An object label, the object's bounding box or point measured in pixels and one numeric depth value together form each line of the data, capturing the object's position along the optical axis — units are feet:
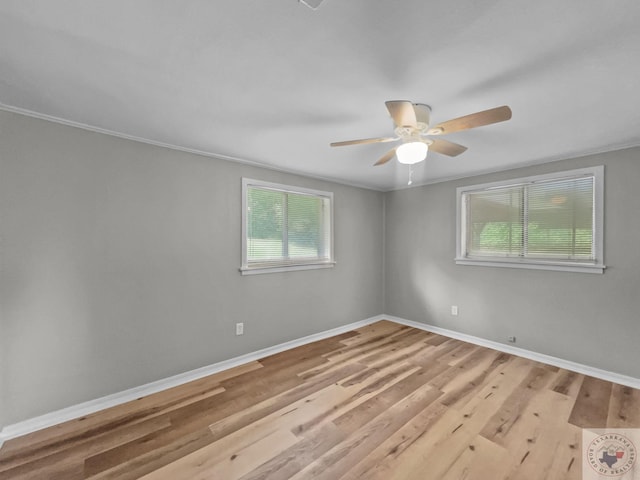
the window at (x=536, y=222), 9.33
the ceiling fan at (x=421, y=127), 4.91
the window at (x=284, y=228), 10.46
